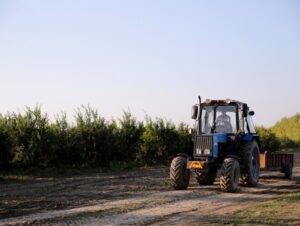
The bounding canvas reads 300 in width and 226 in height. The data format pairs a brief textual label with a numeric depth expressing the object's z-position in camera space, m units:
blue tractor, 14.55
